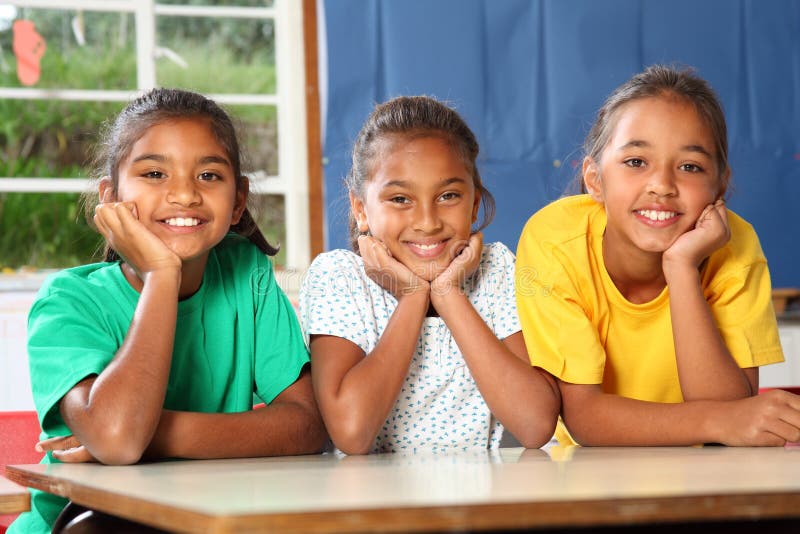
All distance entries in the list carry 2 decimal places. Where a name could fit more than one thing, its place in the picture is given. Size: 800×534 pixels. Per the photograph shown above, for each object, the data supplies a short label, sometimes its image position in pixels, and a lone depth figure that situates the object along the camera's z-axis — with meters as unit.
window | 3.38
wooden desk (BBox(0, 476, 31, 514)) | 1.88
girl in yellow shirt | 2.23
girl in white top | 2.21
